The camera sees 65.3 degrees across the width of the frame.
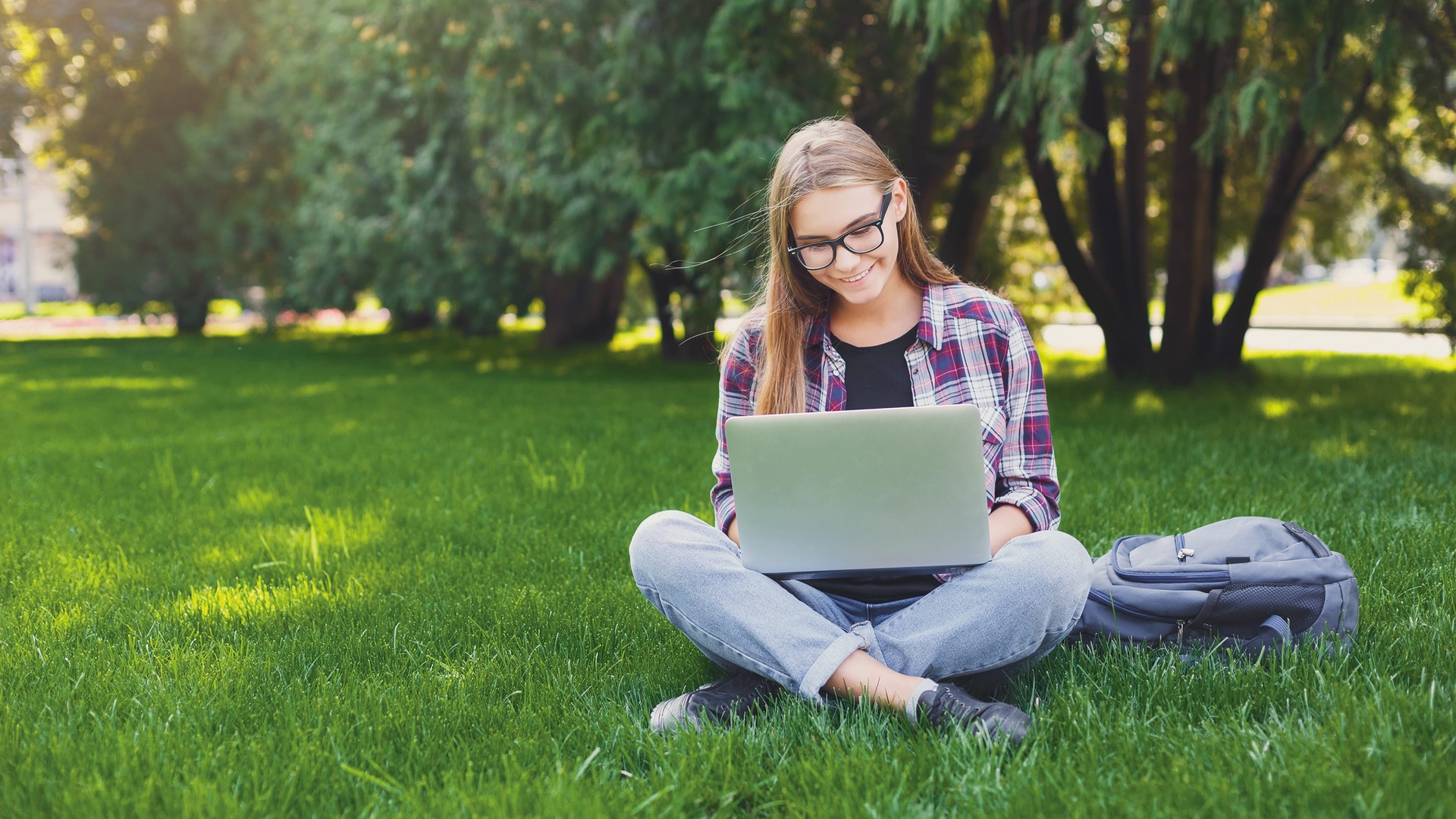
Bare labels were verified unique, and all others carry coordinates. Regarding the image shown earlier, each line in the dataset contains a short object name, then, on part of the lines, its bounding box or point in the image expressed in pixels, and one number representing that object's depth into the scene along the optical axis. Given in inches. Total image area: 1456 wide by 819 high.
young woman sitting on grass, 99.2
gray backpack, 106.6
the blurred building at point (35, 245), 2215.8
